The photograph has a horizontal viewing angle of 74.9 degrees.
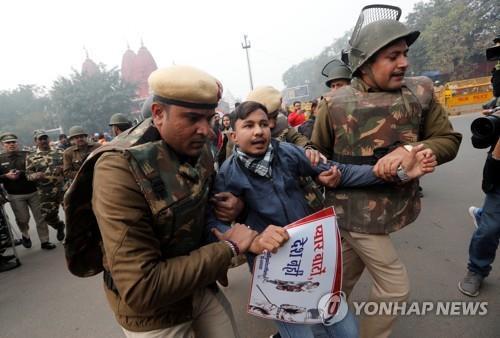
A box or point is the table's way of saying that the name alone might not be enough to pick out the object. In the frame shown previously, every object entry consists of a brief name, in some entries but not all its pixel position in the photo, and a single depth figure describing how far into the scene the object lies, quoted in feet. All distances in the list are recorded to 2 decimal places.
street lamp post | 90.53
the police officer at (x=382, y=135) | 5.57
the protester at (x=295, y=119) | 20.53
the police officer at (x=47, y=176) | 16.53
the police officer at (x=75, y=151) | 16.84
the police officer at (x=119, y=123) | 16.51
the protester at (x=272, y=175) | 5.17
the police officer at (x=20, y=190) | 16.70
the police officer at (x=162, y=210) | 3.45
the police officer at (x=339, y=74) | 11.93
